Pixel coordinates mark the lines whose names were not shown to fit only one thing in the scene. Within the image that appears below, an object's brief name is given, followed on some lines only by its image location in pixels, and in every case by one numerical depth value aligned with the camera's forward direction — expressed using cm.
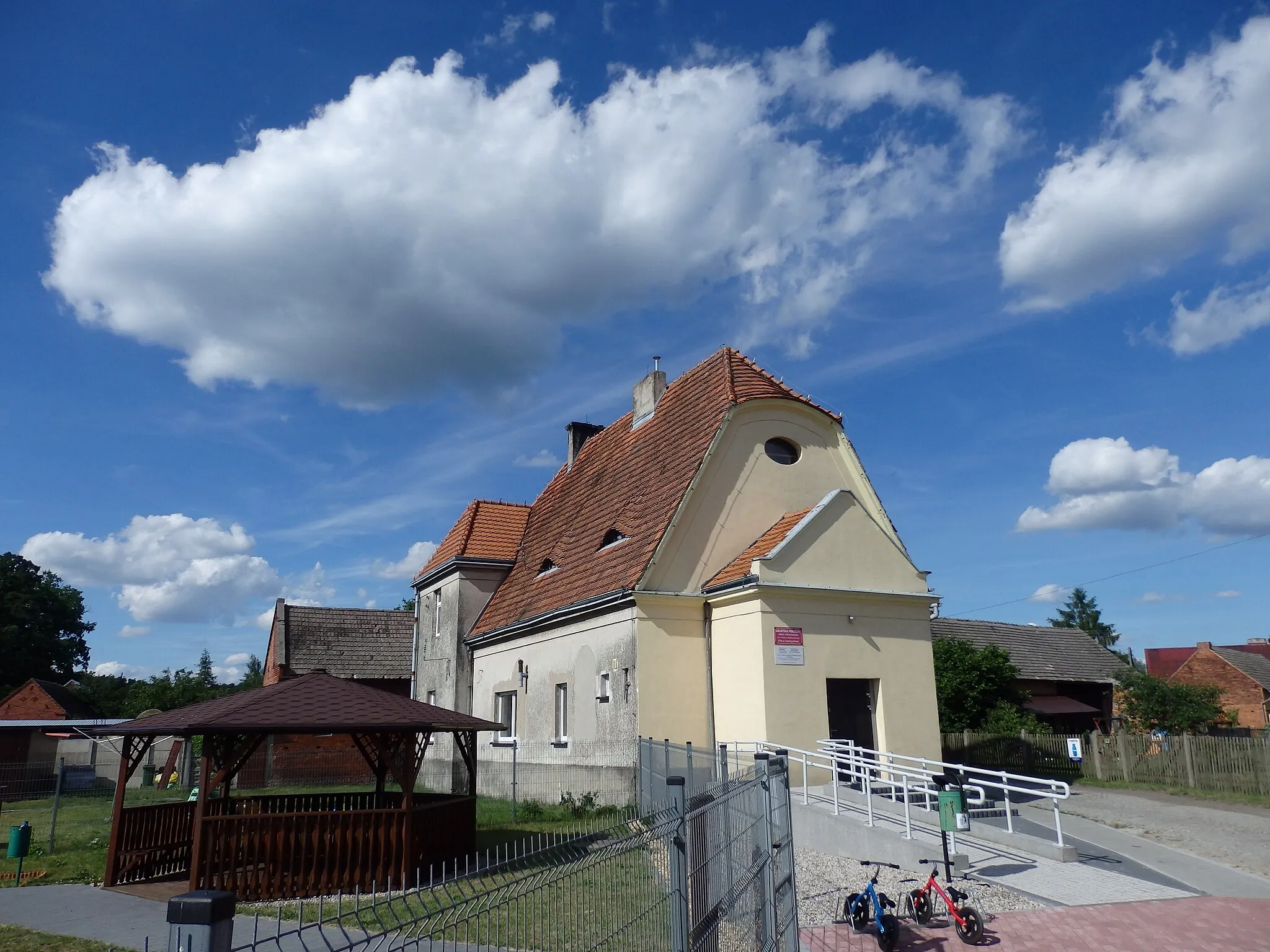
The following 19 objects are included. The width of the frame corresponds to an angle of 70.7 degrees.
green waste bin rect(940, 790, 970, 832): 972
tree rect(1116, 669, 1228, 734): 2908
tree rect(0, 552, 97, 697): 6119
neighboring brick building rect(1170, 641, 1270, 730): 4491
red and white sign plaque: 1645
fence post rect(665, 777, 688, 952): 492
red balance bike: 832
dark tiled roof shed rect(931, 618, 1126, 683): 3788
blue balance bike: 796
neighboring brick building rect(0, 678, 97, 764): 3566
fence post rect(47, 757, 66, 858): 1566
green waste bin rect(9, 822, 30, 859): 1238
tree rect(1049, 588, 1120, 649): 9456
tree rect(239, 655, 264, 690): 8438
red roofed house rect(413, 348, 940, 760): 1680
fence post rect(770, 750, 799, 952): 764
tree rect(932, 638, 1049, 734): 2848
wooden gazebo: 1105
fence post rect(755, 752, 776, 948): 673
